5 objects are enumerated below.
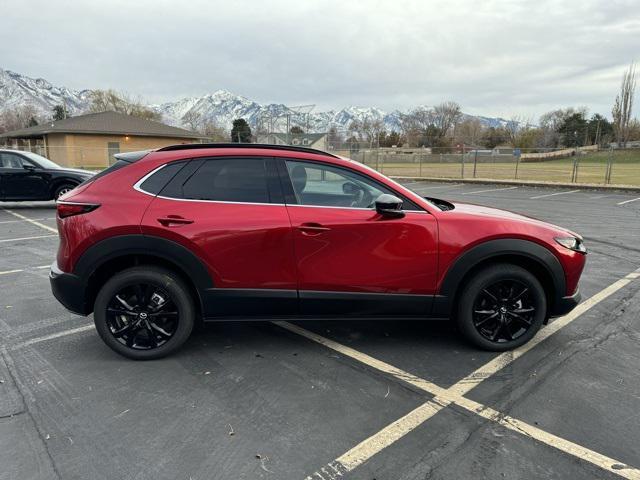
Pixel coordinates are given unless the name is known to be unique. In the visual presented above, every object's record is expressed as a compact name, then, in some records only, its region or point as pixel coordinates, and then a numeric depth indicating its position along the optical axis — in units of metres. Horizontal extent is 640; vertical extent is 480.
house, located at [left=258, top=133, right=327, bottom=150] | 41.97
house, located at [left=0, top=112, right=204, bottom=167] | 33.62
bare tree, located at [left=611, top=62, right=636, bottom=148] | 63.16
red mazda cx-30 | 3.42
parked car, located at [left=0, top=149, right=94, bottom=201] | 11.45
